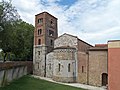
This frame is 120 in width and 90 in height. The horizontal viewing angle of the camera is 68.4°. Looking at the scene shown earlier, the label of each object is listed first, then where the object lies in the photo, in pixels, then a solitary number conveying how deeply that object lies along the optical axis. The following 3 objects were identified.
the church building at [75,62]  12.33
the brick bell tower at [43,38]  16.81
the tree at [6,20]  9.50
